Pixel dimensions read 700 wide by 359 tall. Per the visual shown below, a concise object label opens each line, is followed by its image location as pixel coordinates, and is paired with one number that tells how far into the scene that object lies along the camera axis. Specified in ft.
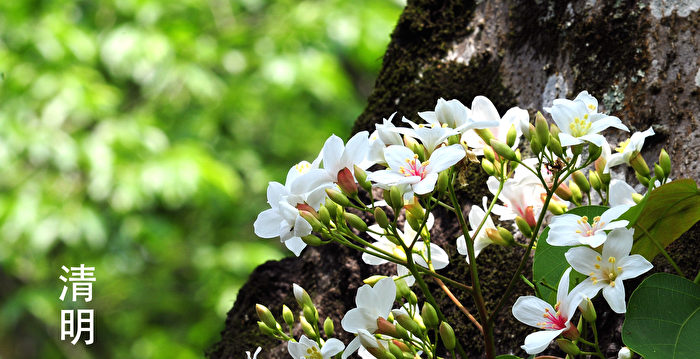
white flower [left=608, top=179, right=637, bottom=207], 4.49
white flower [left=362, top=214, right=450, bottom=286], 4.46
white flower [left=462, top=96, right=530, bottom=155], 4.40
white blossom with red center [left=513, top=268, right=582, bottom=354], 4.23
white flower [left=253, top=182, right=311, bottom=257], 4.28
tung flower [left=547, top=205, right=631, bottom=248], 4.20
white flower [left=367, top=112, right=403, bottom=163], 4.35
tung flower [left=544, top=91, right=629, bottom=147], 4.30
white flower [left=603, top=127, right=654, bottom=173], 4.39
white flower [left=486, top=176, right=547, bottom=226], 4.50
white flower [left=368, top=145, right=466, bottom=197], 4.23
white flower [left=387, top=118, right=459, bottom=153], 4.29
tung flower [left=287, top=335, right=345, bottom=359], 4.32
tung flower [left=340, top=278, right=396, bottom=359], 4.30
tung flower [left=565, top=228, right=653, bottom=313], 4.23
